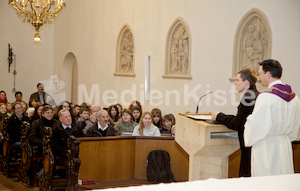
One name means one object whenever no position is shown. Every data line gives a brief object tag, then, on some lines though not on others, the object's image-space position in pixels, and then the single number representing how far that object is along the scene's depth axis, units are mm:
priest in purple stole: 4207
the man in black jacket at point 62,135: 7469
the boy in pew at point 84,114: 9906
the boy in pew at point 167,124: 8844
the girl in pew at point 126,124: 8867
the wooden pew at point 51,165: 6582
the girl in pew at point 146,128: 7918
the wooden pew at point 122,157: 7035
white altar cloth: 2543
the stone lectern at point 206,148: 4133
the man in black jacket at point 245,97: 4465
